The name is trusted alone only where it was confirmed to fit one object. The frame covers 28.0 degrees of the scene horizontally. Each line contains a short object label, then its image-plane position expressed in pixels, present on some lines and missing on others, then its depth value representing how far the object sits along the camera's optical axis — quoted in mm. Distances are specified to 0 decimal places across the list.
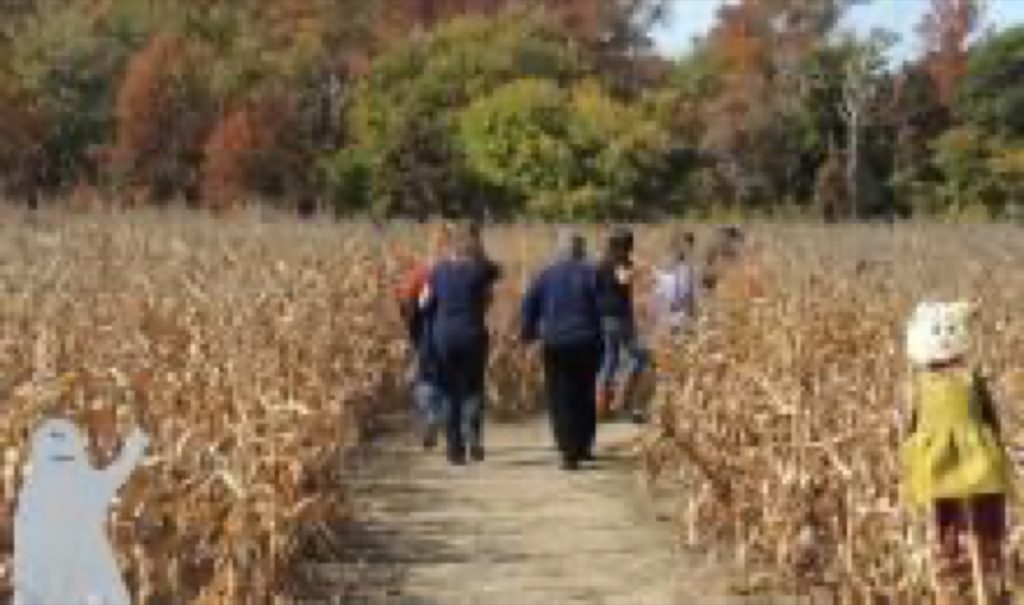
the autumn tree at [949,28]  70000
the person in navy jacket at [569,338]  14250
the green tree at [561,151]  44406
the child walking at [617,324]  15500
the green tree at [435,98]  44531
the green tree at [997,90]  53812
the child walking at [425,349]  14691
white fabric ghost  4918
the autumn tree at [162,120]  45625
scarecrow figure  7633
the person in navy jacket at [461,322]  14047
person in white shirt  16312
